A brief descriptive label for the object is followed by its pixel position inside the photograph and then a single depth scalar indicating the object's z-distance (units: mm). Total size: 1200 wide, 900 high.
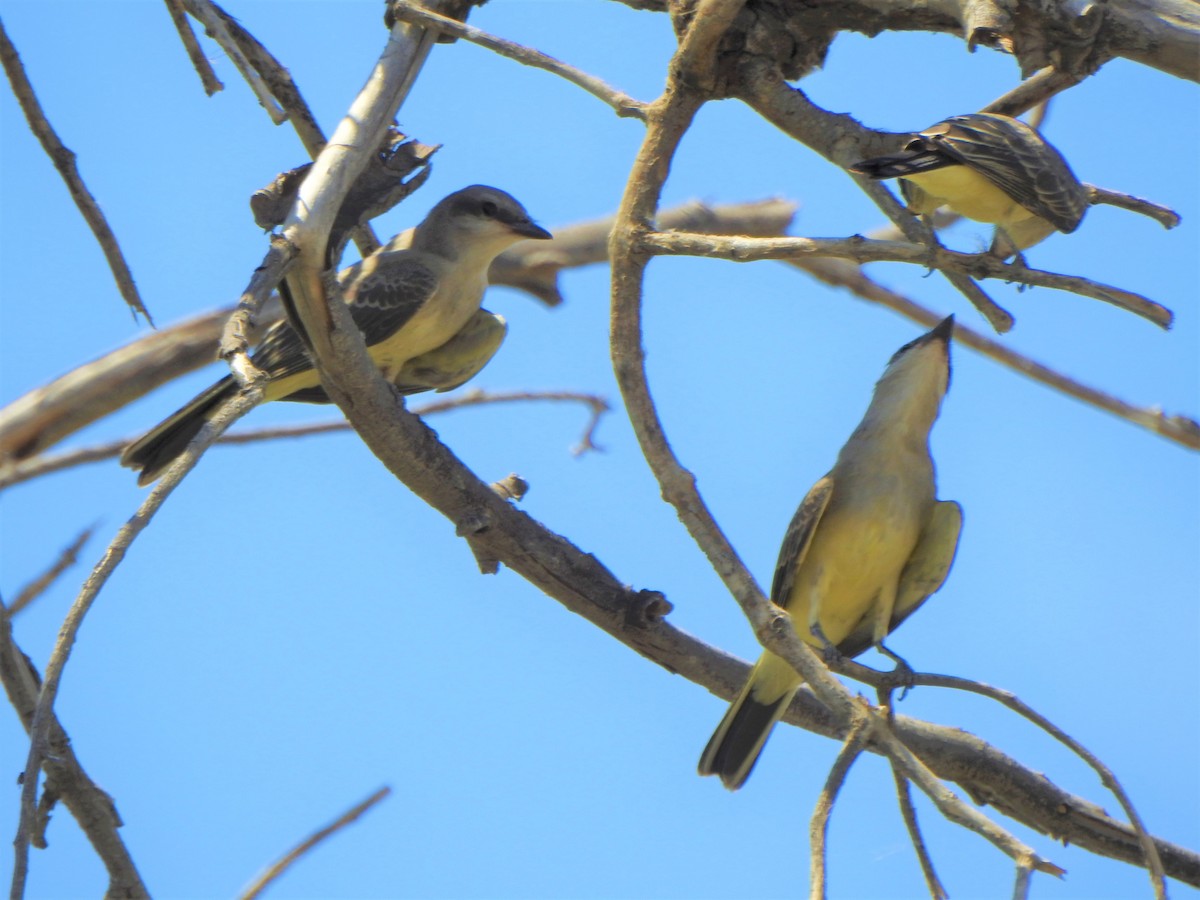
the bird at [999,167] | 9078
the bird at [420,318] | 12430
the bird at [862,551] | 11922
